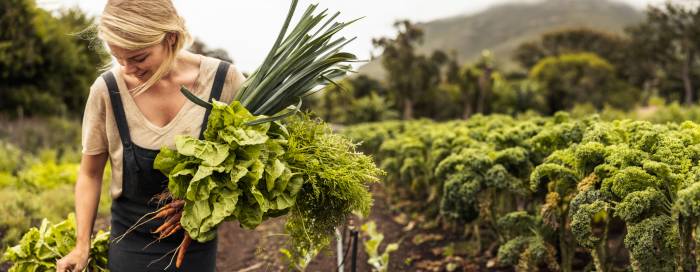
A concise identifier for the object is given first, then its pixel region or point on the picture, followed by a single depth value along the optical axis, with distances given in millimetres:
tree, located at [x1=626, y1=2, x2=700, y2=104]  38750
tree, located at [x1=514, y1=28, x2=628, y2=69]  53603
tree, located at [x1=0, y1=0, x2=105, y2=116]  14539
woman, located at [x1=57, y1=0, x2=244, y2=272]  2133
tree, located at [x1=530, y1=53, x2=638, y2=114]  32500
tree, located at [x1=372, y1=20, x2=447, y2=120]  27469
